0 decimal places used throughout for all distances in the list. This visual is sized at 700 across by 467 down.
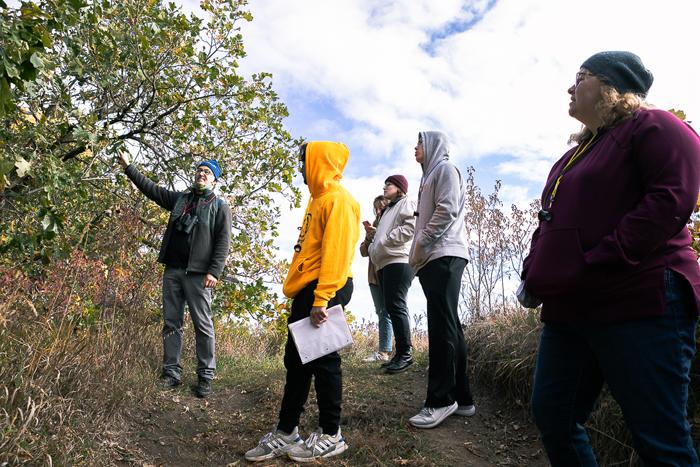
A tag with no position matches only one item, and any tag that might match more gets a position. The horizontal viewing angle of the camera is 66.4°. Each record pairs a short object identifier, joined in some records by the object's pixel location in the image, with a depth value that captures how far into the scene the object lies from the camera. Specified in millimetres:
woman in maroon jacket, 1956
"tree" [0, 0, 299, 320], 4164
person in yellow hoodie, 3600
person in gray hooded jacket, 4004
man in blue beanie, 5297
